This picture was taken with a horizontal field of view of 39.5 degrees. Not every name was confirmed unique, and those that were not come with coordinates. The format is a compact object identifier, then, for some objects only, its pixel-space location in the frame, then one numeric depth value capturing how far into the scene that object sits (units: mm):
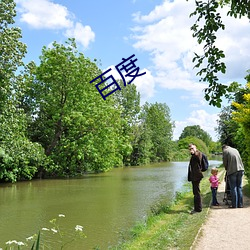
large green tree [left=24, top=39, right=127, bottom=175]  27000
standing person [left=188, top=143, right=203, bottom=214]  9766
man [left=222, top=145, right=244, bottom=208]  9844
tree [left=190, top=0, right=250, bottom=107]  3533
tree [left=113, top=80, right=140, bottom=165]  57562
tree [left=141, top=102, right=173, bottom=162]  71000
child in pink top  10273
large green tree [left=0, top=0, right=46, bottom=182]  19375
